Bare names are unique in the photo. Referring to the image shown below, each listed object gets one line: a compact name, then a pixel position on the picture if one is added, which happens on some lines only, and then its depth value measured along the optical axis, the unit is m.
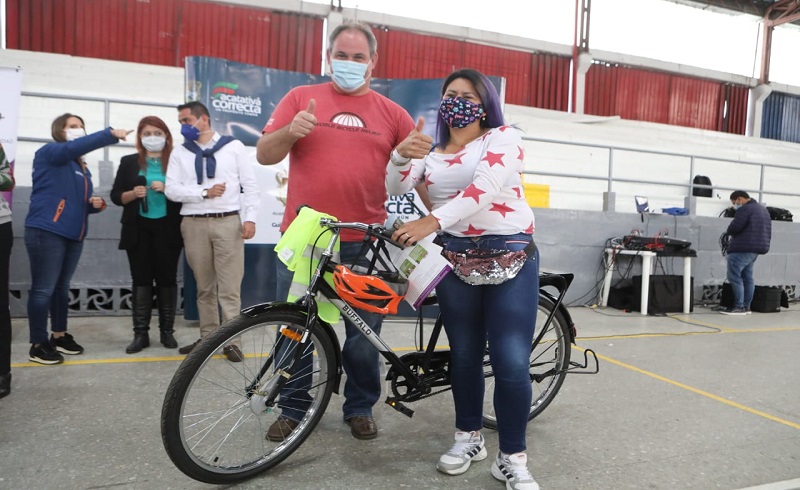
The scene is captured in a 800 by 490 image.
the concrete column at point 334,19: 12.44
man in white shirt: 3.72
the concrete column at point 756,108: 17.70
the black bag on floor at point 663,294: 6.33
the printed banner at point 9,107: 4.38
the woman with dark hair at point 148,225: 3.86
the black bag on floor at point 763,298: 6.91
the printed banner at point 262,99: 4.59
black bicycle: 1.91
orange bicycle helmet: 2.02
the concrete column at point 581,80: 15.04
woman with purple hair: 1.99
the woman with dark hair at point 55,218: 3.41
